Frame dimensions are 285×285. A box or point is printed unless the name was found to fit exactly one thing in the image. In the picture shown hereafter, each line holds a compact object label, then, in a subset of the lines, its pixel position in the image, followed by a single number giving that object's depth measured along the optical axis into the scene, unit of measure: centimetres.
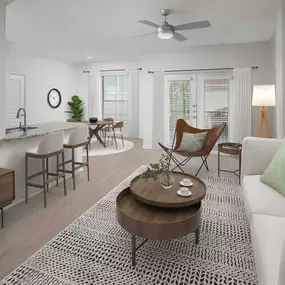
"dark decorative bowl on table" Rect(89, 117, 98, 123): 664
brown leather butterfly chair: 414
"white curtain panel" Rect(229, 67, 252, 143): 581
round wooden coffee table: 181
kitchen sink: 343
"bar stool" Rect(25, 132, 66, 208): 310
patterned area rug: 180
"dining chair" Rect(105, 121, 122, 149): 690
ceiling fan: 354
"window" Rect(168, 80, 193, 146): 646
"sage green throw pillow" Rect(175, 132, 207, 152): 439
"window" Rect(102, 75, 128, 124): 883
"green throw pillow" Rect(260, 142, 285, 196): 222
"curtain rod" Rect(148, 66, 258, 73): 573
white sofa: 133
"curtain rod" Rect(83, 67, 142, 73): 862
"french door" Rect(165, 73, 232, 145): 619
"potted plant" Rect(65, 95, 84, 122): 885
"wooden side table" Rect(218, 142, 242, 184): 405
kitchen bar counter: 301
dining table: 678
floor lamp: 416
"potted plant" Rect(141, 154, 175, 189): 237
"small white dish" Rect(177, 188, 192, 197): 223
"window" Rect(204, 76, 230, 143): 617
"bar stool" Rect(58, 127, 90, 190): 370
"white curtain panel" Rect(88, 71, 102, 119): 889
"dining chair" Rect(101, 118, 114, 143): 732
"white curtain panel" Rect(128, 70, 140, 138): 859
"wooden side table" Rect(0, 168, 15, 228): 249
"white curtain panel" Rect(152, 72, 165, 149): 657
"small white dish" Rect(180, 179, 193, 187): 247
